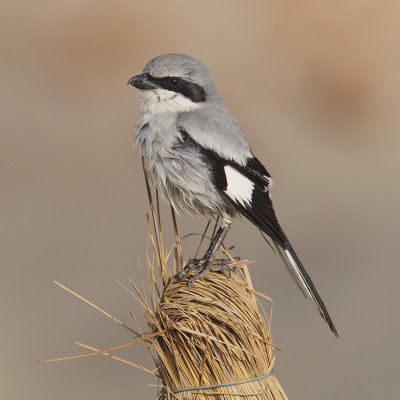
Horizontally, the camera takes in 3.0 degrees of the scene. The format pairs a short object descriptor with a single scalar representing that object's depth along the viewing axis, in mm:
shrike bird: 4730
